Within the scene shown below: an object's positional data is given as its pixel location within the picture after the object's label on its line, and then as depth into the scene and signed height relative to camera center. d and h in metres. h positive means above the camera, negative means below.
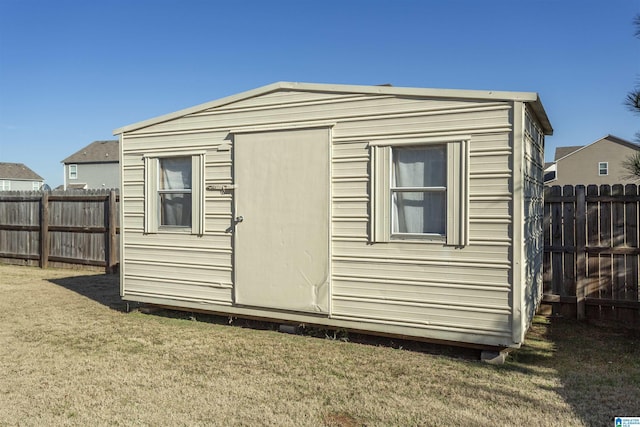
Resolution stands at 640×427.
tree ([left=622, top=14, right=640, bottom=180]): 5.60 +1.24
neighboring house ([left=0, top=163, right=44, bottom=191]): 42.72 +3.58
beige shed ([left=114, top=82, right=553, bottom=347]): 5.20 +0.10
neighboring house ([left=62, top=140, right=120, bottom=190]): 38.00 +3.93
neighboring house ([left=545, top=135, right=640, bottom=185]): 34.75 +3.76
